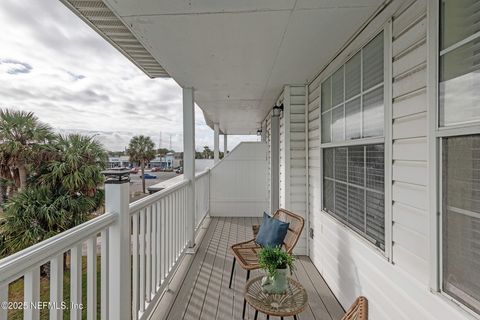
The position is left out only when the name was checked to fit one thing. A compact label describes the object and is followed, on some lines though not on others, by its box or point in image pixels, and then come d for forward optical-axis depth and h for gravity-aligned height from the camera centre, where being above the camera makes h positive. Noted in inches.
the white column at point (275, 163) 163.4 -2.8
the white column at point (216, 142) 276.2 +21.0
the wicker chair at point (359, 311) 37.6 -25.4
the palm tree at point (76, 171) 216.2 -10.7
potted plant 70.3 -33.5
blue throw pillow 96.1 -31.6
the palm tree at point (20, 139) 175.9 +16.4
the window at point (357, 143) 67.3 +5.7
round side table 62.6 -40.8
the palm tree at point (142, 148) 558.9 +28.0
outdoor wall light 150.9 +33.4
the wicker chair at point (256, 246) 90.9 -39.6
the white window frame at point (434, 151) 45.0 +1.6
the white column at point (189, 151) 135.3 +4.9
